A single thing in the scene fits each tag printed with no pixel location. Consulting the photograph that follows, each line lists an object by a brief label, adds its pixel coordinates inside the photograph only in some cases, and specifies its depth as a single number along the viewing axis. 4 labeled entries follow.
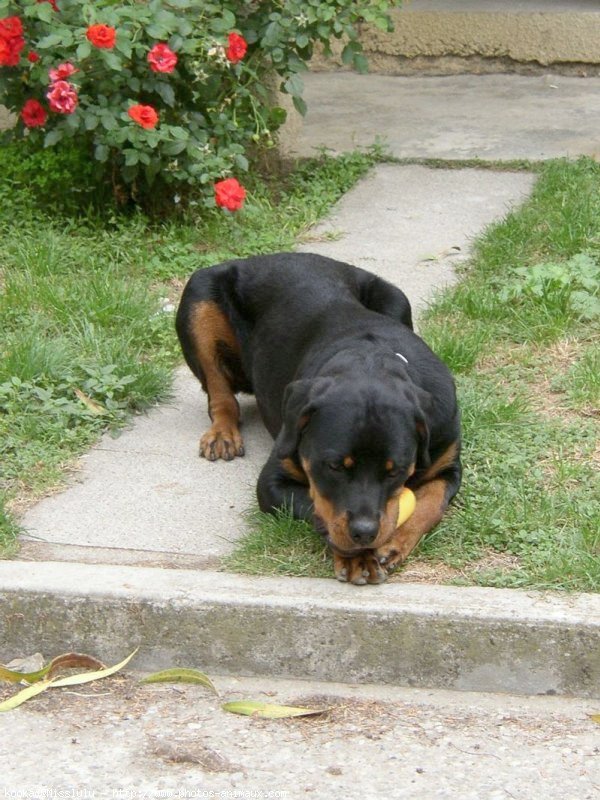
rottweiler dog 3.96
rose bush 6.70
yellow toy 4.17
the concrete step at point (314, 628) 3.86
